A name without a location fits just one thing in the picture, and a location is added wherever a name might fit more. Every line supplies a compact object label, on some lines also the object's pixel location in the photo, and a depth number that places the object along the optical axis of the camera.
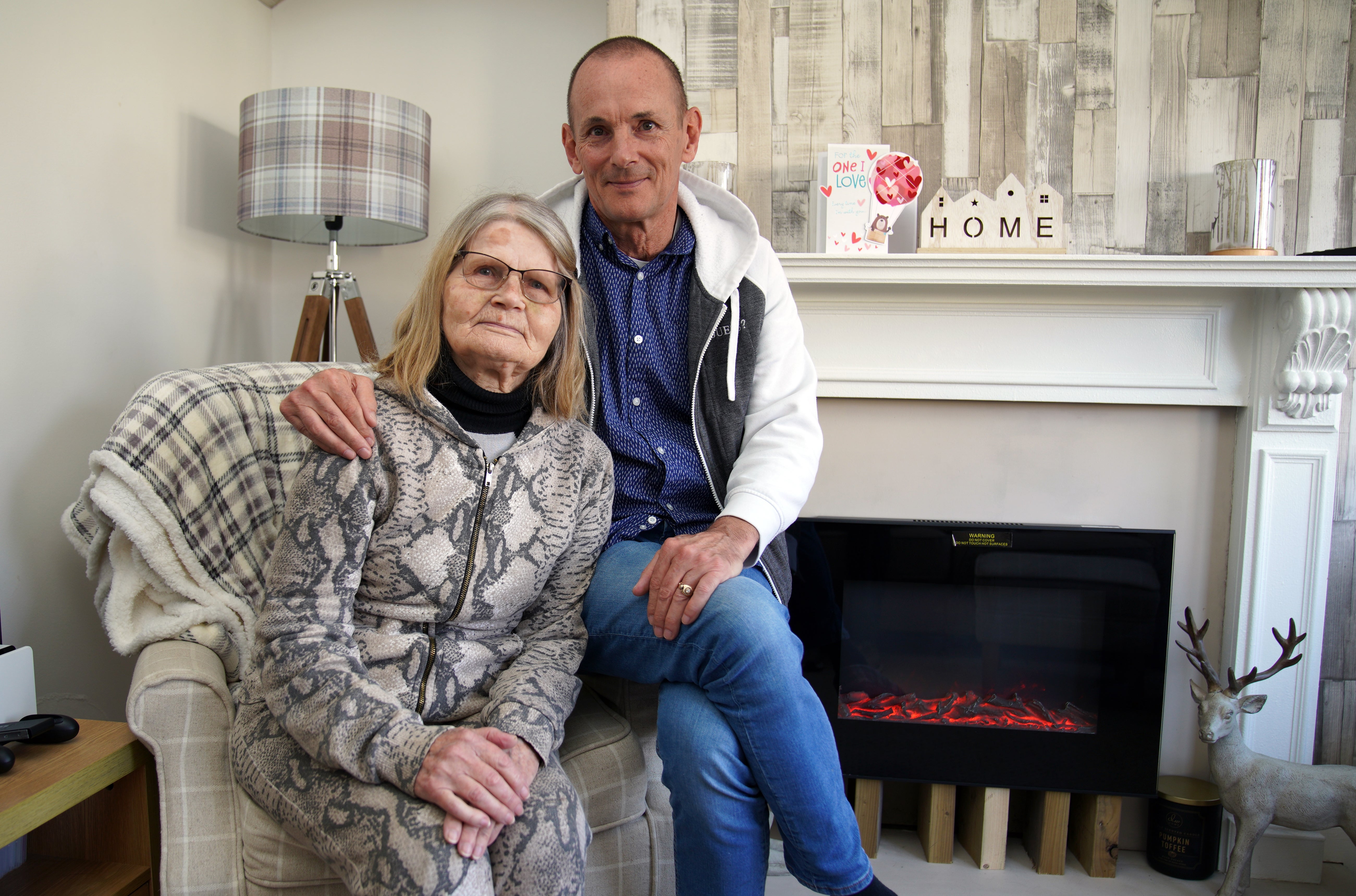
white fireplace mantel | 1.74
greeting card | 1.83
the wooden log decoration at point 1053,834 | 1.81
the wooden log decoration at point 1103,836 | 1.80
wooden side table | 1.04
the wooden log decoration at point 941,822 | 1.84
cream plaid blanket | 1.20
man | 1.05
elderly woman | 0.90
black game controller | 1.05
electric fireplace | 1.79
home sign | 1.81
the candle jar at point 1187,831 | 1.80
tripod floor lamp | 1.87
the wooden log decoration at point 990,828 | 1.82
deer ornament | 1.64
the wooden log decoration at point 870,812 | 1.87
